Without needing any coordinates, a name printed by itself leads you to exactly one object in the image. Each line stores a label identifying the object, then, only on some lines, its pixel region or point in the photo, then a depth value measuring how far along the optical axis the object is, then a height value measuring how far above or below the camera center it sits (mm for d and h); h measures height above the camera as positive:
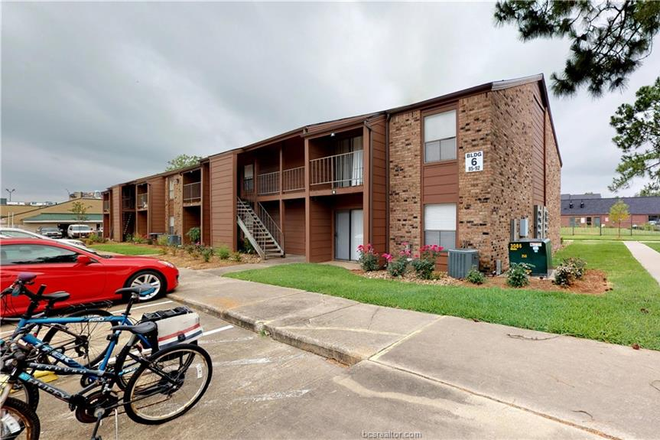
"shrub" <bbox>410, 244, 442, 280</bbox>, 8805 -1156
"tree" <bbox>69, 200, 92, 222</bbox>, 34238 +1281
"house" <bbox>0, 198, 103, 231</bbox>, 49062 +1233
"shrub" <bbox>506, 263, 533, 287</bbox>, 7574 -1346
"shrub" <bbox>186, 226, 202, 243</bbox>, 18627 -721
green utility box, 8320 -900
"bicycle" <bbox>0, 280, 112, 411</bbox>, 2484 -1023
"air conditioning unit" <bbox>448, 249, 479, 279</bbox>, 8727 -1136
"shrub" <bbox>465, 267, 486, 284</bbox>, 8131 -1464
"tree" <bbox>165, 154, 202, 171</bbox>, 49625 +9779
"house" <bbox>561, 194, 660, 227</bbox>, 61375 +1948
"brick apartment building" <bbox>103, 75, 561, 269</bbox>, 9383 +1602
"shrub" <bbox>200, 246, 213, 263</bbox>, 12914 -1361
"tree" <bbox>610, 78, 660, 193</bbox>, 13008 +3870
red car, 5527 -884
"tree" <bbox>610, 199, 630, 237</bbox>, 29656 +714
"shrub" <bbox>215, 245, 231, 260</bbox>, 13156 -1345
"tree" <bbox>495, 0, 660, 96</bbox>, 5684 +3545
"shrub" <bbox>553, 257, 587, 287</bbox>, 7289 -1243
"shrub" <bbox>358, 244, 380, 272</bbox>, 10102 -1271
